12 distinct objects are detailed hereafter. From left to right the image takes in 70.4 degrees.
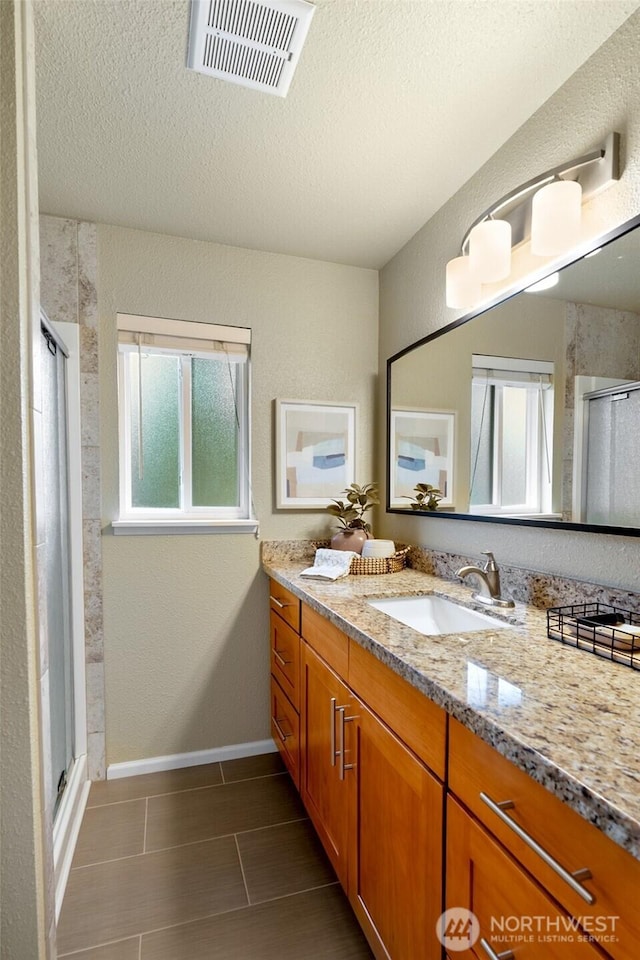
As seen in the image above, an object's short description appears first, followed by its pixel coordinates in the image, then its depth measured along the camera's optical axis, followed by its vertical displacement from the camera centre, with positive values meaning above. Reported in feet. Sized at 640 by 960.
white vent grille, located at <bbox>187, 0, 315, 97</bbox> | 3.44 +3.47
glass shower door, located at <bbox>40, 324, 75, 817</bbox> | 5.17 -1.15
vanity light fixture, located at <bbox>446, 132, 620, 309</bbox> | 3.74 +2.32
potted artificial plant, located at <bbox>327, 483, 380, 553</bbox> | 6.84 -0.79
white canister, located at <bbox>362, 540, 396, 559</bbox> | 6.54 -1.19
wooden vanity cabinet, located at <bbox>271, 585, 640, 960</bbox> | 1.82 -2.04
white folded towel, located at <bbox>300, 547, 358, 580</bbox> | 5.87 -1.36
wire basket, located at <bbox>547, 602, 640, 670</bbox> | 3.05 -1.21
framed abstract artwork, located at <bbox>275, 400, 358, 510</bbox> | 7.20 +0.24
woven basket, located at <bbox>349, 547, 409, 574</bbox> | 6.28 -1.37
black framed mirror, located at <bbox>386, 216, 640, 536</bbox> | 3.63 +0.66
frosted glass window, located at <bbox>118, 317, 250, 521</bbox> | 6.79 +0.64
